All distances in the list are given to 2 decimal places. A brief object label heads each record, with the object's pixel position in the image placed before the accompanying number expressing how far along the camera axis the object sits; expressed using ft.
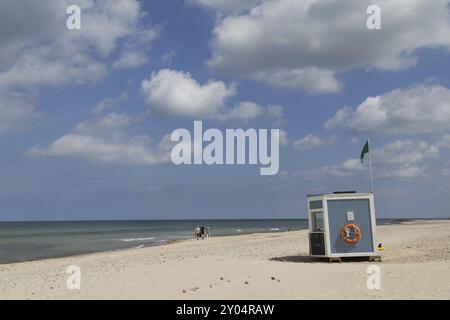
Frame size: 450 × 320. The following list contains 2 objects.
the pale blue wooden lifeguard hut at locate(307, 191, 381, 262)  56.85
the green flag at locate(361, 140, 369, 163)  64.08
